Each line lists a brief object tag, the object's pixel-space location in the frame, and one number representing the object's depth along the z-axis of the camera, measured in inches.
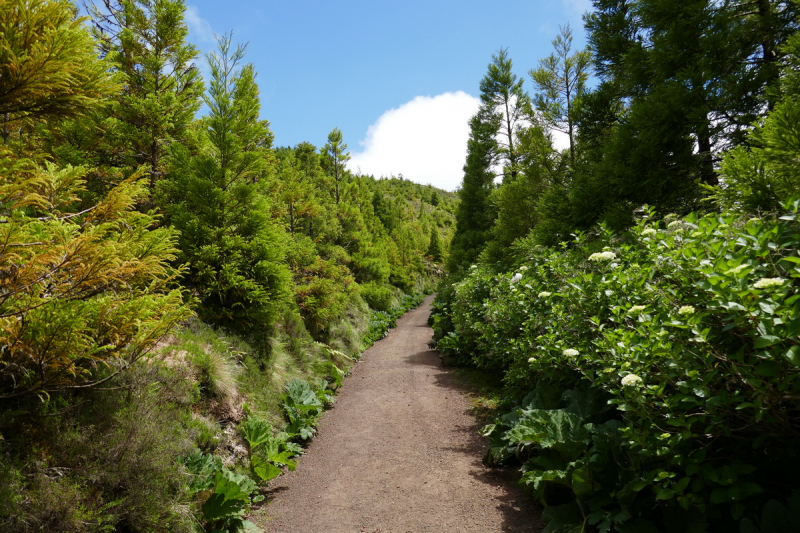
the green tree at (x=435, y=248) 1419.8
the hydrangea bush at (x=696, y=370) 72.6
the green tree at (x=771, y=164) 107.1
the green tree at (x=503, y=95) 626.2
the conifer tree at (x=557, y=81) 410.0
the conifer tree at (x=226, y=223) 248.2
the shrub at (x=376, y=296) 708.7
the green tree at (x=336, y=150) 724.7
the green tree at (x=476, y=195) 665.0
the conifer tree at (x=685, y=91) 190.1
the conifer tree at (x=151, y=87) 269.4
